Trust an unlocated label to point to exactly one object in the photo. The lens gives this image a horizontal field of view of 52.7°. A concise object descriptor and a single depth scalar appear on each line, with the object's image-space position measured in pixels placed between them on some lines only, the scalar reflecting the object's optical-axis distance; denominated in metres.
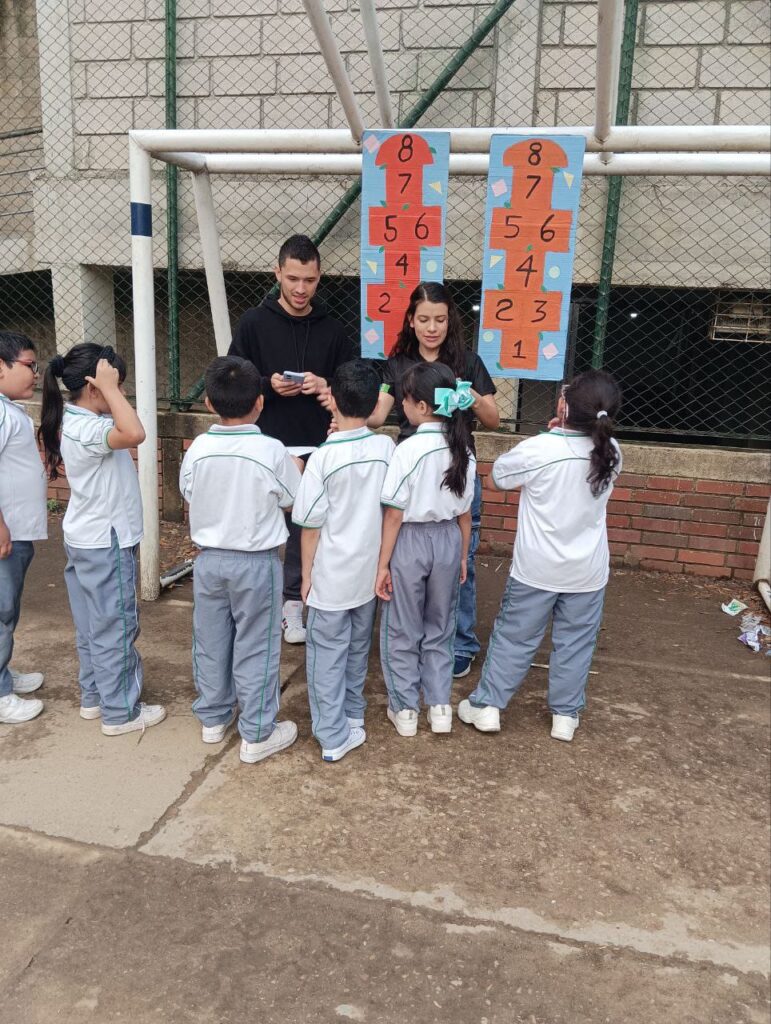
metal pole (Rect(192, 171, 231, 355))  4.30
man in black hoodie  3.47
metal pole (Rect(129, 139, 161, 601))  3.91
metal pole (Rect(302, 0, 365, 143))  3.03
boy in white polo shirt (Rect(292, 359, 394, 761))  2.70
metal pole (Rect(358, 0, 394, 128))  3.19
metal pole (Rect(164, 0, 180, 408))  5.45
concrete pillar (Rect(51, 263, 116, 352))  5.93
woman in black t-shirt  3.08
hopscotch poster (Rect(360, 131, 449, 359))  3.46
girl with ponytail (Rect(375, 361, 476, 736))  2.79
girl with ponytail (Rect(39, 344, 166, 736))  2.79
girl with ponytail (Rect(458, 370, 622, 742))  2.79
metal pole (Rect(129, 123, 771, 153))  3.19
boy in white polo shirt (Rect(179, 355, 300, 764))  2.66
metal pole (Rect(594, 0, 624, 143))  2.81
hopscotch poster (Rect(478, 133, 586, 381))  3.34
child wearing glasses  2.88
